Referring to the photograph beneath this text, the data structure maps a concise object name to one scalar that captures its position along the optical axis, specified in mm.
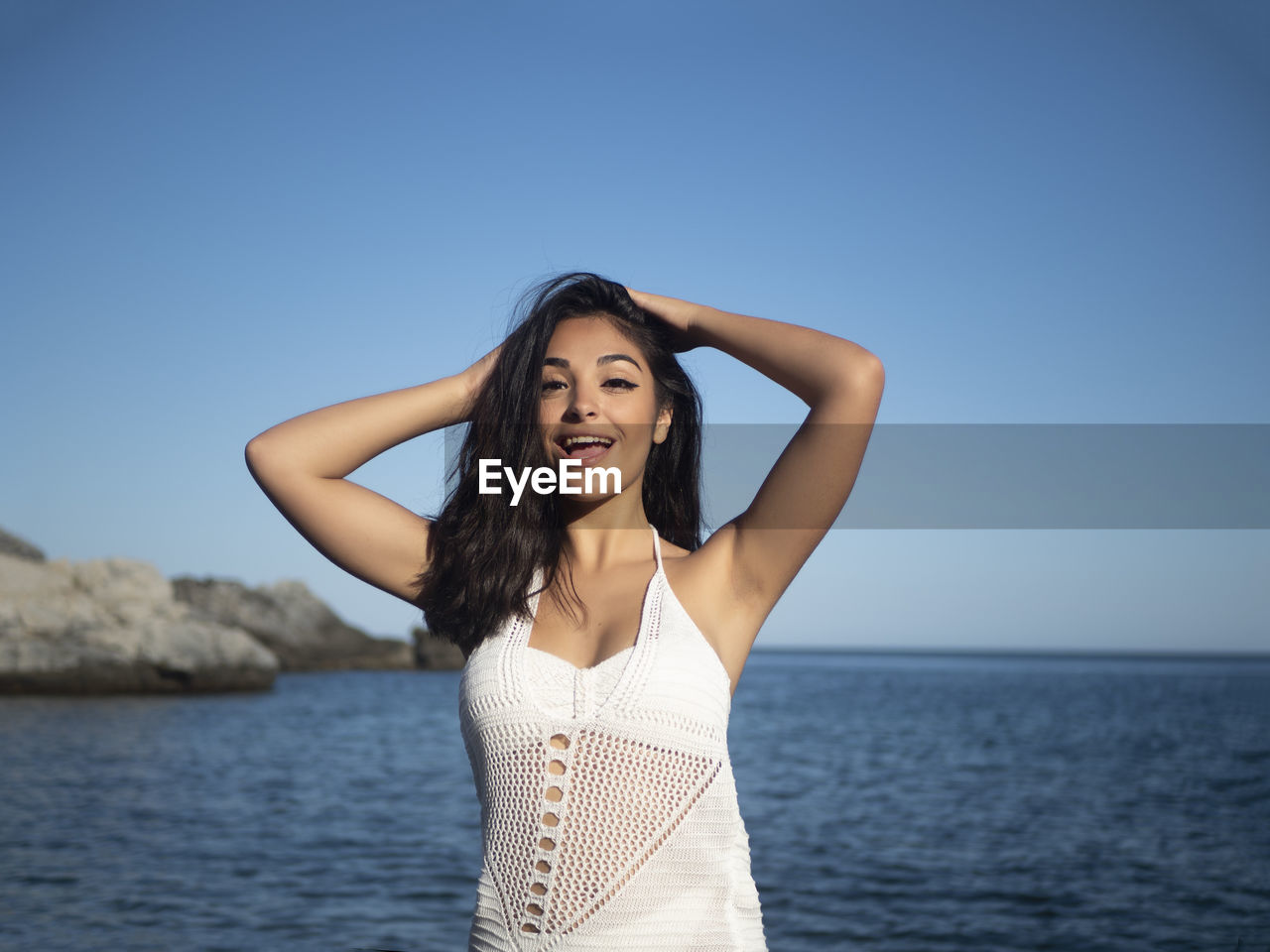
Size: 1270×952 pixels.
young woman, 1847
